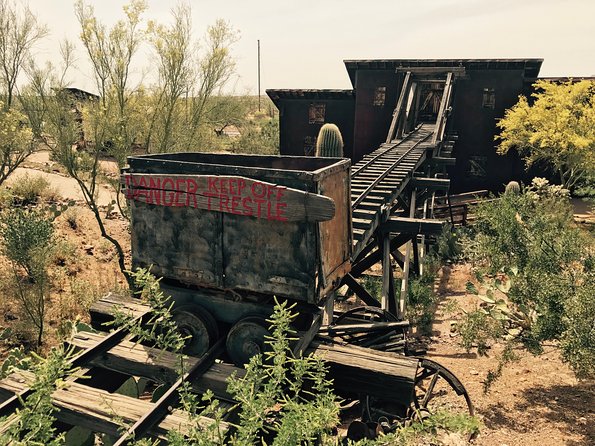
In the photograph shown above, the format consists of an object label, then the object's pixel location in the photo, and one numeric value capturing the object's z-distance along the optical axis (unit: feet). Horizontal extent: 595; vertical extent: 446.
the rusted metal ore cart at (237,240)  11.53
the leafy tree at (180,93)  48.73
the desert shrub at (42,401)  6.79
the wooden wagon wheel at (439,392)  20.27
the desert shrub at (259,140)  109.40
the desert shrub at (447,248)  50.57
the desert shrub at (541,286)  19.72
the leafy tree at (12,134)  43.91
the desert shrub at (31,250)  34.17
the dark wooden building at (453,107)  66.64
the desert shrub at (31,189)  62.23
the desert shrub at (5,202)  44.52
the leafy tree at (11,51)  48.29
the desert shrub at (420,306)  34.37
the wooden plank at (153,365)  11.51
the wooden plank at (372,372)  11.32
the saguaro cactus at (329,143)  46.42
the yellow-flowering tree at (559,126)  59.88
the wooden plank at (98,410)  9.87
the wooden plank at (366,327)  15.49
